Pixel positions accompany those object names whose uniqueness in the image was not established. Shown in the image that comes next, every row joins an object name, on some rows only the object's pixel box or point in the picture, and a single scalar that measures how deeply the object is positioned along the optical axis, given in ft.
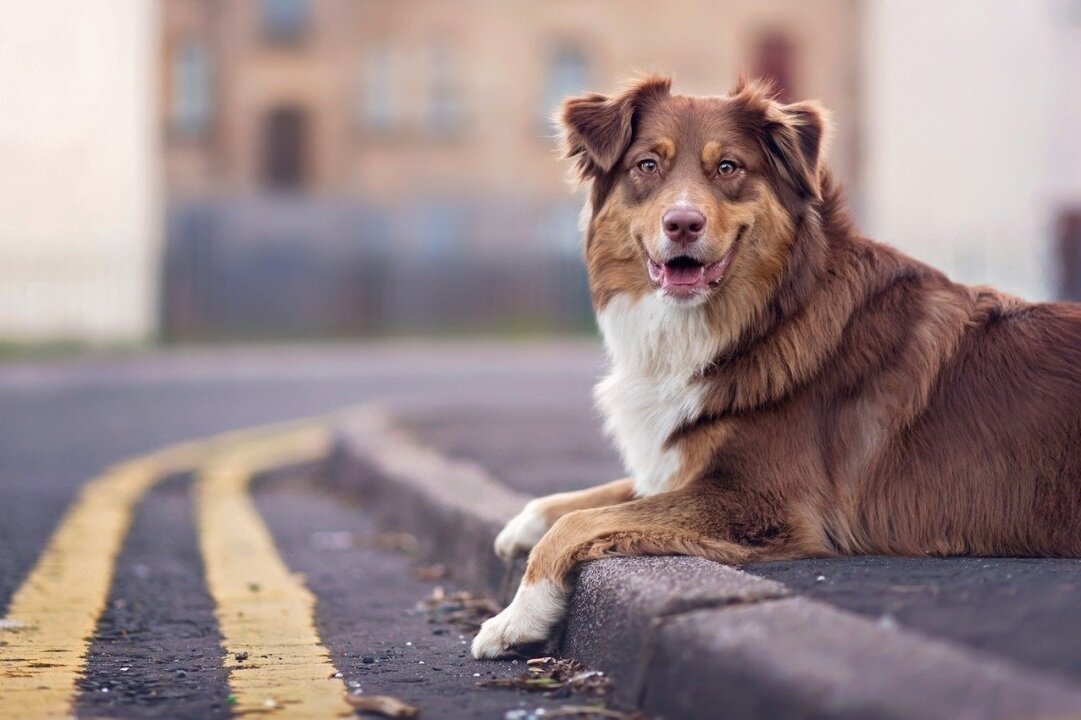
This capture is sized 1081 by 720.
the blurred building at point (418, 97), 115.55
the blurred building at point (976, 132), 96.07
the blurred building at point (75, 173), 83.51
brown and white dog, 14.23
